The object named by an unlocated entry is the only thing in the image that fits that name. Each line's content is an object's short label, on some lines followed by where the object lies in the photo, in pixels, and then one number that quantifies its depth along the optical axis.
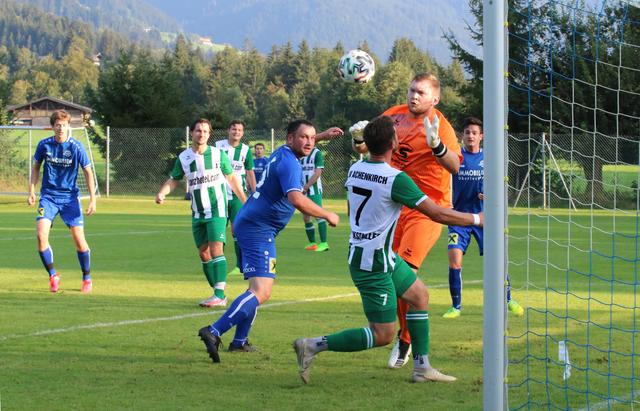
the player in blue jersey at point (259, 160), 18.88
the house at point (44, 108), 97.50
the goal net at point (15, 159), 33.06
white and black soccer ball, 10.64
